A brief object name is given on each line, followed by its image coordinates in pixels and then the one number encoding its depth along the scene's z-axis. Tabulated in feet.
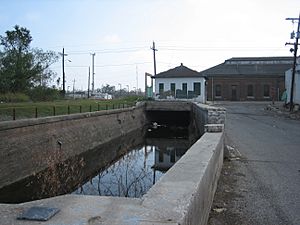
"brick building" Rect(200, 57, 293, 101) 212.23
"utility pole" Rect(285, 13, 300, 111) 120.02
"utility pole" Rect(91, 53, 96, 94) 280.41
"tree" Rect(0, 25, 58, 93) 109.70
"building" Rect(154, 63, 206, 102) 166.81
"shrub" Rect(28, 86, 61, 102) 115.44
